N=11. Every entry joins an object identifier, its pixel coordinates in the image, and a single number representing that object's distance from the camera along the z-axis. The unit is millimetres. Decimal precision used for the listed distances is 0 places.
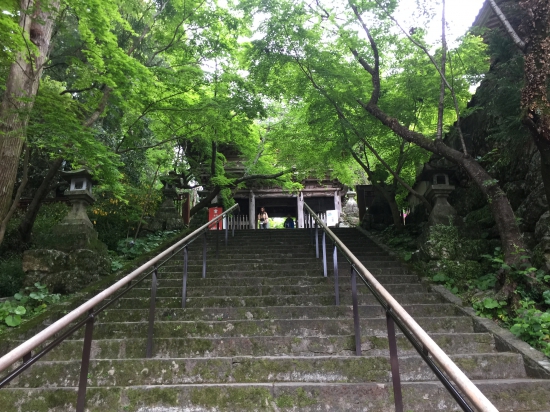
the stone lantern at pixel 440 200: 6230
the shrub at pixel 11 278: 5203
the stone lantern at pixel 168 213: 9265
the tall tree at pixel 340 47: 5953
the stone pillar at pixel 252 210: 15805
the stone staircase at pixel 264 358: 2674
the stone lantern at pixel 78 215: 5661
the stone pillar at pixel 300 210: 15870
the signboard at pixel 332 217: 15976
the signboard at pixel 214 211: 14031
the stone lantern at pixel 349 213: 16531
